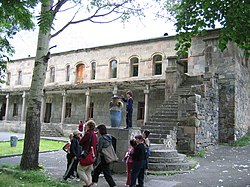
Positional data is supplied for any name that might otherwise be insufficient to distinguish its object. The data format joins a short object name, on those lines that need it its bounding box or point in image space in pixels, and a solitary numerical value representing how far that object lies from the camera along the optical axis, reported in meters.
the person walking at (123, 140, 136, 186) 6.85
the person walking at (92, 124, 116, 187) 6.43
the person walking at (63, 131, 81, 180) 7.28
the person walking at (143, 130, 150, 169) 7.44
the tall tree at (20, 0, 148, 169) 8.38
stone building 12.46
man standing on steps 8.70
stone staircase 8.82
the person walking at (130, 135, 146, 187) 6.44
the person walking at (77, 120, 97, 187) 6.11
